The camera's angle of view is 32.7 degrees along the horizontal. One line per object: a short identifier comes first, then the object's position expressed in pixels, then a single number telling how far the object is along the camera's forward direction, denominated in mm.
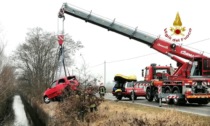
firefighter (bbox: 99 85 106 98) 19275
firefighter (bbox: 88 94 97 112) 18859
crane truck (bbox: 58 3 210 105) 20250
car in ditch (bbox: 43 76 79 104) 24859
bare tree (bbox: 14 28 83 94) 52812
